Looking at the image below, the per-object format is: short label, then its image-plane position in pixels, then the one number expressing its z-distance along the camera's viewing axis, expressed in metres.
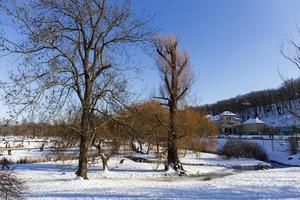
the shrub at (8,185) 7.72
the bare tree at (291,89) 18.55
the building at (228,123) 136.88
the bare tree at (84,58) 19.09
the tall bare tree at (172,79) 29.86
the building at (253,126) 123.57
